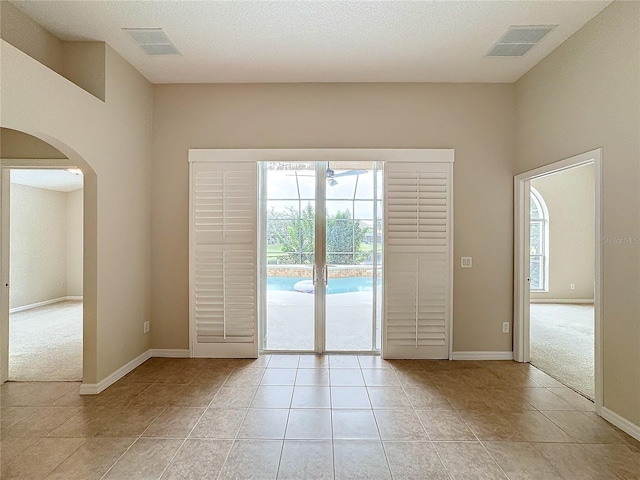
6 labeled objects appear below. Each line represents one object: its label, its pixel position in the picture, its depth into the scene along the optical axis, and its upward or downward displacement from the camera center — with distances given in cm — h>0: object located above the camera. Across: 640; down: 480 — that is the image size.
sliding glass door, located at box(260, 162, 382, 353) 431 -15
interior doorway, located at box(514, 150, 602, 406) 355 -58
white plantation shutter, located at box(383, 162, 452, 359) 413 -22
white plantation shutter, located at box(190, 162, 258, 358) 417 -12
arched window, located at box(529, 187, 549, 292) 815 -11
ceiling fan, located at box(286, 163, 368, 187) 431 +75
